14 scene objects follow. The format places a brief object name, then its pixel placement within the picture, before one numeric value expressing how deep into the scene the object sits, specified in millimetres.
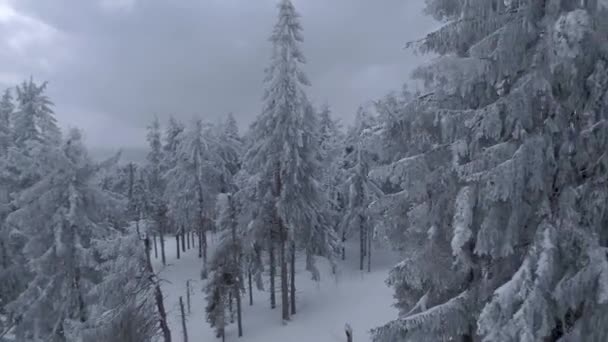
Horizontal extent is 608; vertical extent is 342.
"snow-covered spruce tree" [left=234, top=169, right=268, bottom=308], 23438
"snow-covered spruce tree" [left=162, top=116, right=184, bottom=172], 41631
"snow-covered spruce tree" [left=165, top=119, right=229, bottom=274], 32094
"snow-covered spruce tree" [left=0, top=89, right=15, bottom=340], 19594
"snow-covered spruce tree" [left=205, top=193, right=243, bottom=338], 23797
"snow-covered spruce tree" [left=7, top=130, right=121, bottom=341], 16016
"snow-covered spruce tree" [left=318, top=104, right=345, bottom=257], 36969
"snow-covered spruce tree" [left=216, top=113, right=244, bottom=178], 38438
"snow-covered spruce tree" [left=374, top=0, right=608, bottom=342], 5191
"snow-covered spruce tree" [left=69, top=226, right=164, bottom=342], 13547
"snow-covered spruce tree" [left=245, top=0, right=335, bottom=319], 20344
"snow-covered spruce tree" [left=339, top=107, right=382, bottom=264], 33125
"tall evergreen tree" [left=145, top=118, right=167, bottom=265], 42875
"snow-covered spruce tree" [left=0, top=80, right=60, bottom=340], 16156
